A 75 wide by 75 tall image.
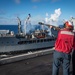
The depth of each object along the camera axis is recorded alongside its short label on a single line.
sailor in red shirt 2.91
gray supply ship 21.00
